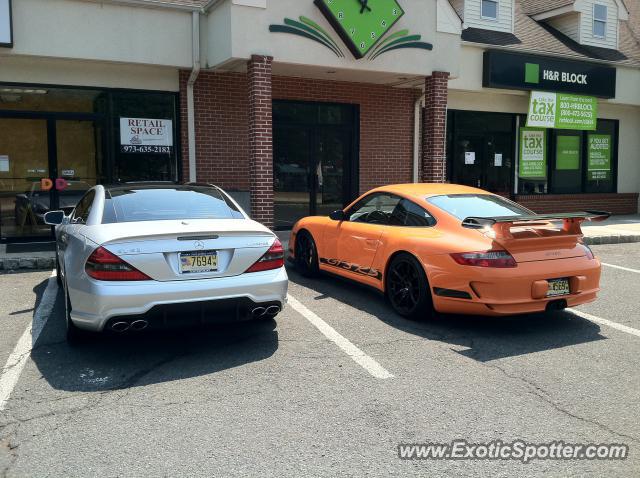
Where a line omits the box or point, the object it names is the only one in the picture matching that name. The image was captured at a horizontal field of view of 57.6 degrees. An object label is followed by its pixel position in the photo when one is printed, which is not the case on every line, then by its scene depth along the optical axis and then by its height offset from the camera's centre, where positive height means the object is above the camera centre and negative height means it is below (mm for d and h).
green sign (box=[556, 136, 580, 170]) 16906 +602
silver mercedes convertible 4492 -755
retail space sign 11297 +746
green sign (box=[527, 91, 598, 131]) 15344 +1665
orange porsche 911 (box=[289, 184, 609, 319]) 5344 -803
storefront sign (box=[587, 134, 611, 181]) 17453 +473
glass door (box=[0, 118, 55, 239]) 10656 -59
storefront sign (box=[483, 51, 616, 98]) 14438 +2565
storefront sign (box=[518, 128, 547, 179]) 16219 +552
